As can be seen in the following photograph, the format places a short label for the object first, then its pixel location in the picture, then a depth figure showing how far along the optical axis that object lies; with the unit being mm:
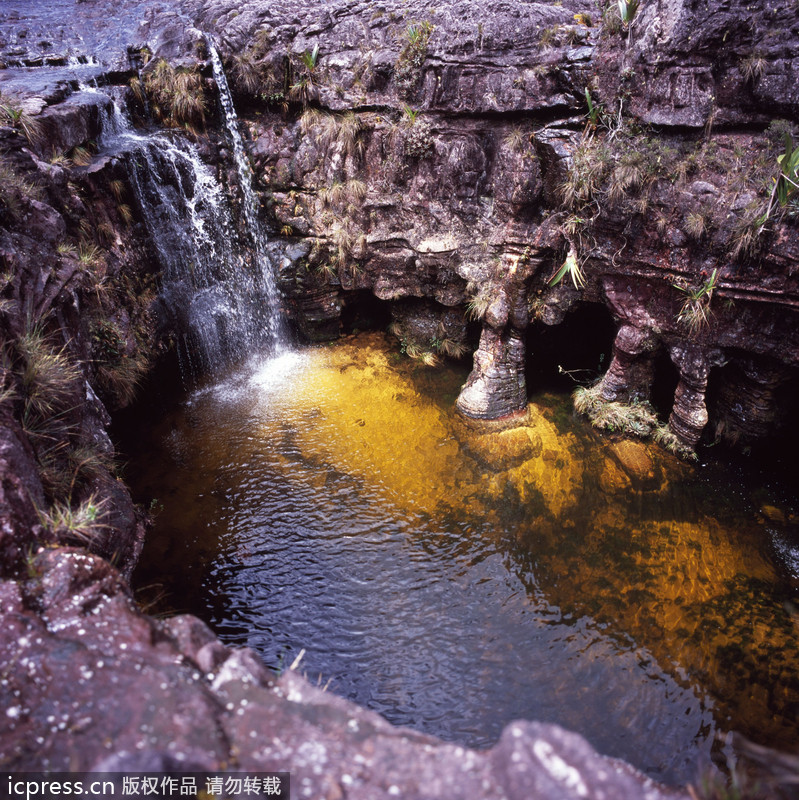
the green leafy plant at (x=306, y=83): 8820
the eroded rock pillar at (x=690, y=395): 7336
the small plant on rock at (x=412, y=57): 7992
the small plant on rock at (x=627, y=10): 6566
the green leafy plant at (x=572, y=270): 7648
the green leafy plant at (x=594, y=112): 6988
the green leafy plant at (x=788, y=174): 5630
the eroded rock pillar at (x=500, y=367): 8586
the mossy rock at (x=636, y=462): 7562
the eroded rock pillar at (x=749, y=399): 7055
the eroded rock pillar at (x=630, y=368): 7801
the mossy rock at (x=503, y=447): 7962
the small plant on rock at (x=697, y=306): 6660
